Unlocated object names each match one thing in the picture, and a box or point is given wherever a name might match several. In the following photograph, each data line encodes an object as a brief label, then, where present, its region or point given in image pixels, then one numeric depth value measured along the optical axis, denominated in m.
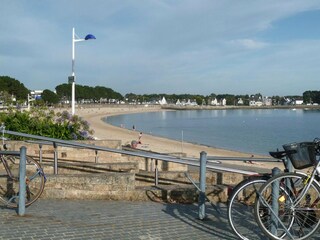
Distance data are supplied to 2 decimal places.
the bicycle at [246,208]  4.39
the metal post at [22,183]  5.22
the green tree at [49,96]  143.50
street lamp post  18.95
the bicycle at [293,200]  4.25
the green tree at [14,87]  122.41
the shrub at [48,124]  13.55
